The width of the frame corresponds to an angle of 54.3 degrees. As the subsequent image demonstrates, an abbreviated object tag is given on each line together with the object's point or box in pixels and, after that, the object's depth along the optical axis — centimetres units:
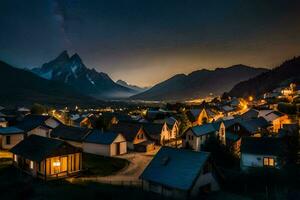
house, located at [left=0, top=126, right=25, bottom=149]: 5212
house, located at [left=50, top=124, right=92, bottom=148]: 5578
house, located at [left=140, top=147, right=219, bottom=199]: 2651
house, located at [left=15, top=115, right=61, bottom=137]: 6066
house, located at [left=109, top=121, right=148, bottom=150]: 5766
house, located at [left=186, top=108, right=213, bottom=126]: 9112
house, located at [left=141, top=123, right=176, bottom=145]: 6419
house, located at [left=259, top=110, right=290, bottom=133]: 7344
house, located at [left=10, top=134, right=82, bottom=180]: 3466
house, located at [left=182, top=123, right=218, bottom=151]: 5528
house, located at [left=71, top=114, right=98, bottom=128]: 8431
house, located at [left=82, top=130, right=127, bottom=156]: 5038
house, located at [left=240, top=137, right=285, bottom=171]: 4009
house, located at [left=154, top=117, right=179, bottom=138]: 7088
